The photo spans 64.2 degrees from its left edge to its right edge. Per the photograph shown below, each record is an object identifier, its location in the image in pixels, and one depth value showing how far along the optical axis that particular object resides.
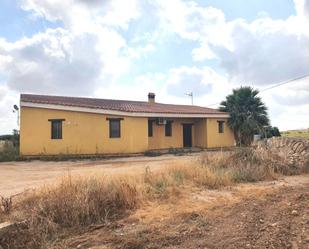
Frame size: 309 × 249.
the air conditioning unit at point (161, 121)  16.29
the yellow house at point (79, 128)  14.65
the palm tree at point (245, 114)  17.39
